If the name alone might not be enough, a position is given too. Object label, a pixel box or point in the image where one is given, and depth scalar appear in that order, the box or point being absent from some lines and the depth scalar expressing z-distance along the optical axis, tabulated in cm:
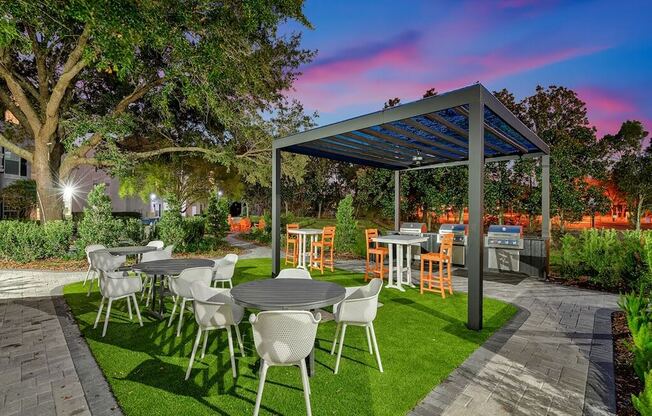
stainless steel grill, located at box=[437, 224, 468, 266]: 832
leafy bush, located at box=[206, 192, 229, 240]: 1196
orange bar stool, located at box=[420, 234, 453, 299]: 552
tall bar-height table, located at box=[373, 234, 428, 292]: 603
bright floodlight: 1053
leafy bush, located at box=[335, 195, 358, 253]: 1079
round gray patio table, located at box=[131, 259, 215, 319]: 401
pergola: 398
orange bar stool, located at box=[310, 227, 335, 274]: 778
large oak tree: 663
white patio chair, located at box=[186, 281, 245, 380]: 276
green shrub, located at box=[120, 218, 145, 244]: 923
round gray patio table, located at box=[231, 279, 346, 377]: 251
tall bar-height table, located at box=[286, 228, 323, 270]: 811
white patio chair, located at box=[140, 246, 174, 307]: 518
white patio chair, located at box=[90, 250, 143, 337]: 392
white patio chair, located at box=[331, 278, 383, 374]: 281
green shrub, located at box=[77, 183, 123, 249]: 839
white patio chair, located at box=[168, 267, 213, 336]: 364
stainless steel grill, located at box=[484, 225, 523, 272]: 755
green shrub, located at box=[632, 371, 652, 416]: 158
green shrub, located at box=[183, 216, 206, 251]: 1064
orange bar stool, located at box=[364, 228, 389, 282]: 655
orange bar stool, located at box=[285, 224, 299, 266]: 852
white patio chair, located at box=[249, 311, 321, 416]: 210
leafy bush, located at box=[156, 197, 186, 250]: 1012
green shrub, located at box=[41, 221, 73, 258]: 867
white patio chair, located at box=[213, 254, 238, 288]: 452
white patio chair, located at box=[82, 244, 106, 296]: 551
